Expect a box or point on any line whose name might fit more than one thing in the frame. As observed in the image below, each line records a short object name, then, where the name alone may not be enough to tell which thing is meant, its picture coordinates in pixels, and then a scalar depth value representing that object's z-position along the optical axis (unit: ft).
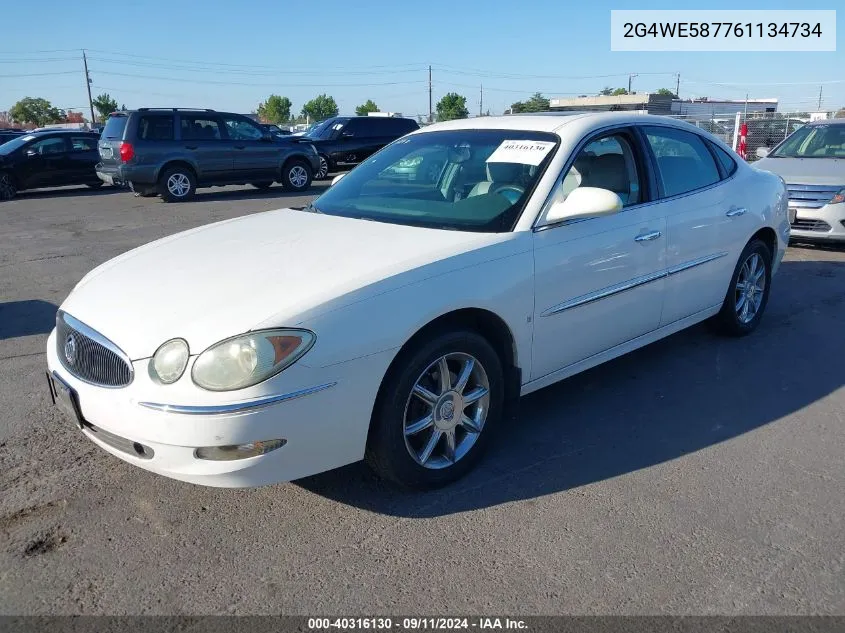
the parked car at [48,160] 51.93
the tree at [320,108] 321.52
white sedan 8.70
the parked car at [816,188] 26.68
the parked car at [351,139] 60.70
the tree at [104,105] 273.95
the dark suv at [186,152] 45.78
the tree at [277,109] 320.29
